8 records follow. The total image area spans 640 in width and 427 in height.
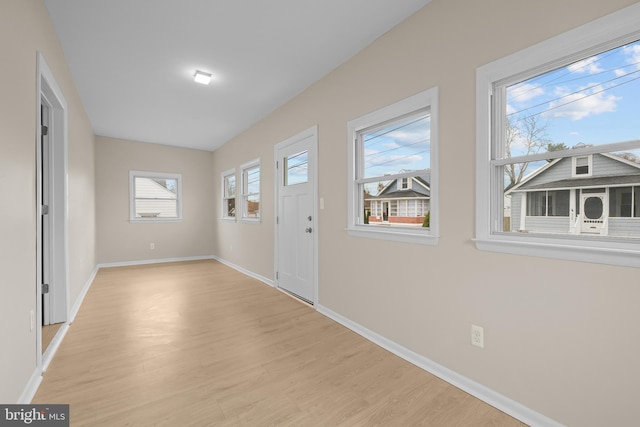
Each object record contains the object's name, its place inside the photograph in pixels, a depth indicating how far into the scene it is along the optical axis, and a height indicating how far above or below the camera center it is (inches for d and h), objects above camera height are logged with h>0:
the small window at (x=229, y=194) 235.1 +15.3
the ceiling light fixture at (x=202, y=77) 123.2 +60.6
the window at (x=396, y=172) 84.1 +14.1
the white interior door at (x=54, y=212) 108.9 +0.0
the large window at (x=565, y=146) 52.0 +13.9
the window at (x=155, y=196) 240.7 +14.2
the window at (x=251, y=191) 195.8 +15.3
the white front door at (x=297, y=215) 135.6 -1.8
